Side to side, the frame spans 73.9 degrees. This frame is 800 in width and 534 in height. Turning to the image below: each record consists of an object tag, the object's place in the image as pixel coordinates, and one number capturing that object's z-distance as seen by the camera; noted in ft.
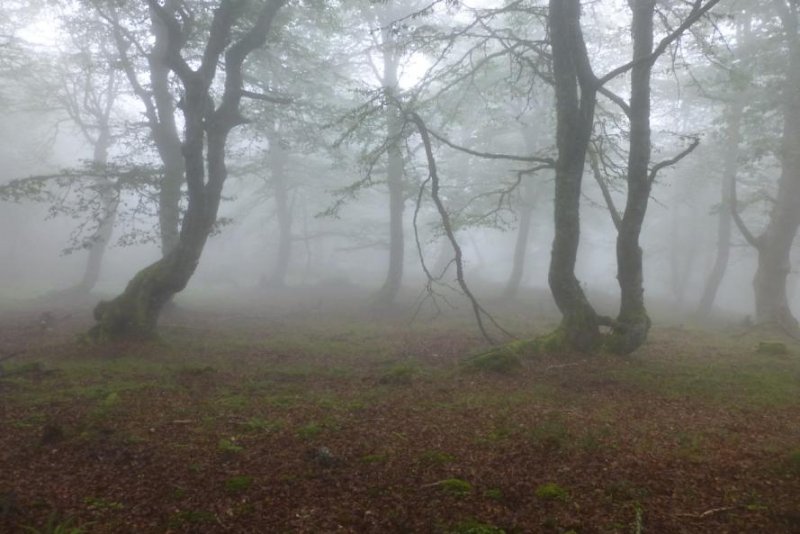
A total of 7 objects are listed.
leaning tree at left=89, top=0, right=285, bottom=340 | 35.55
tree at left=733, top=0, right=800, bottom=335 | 51.31
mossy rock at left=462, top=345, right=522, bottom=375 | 29.01
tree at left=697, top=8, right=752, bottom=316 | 59.62
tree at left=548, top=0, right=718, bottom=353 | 30.91
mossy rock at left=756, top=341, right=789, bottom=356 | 35.78
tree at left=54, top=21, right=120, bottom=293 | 70.23
